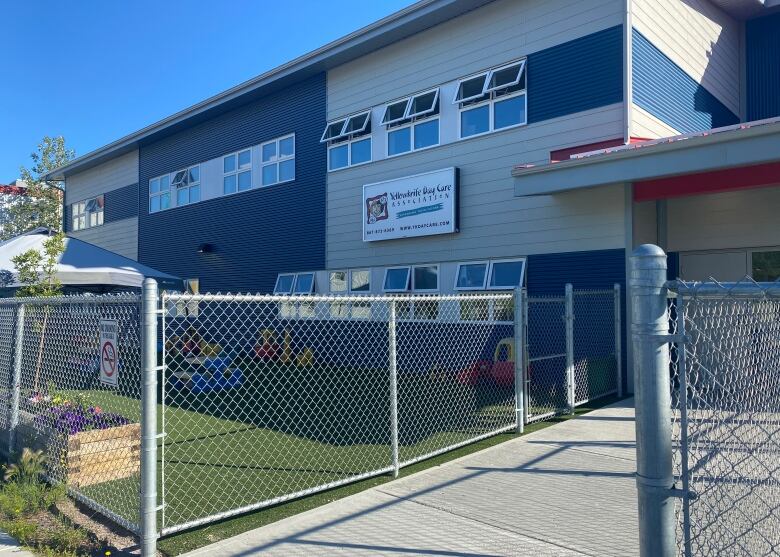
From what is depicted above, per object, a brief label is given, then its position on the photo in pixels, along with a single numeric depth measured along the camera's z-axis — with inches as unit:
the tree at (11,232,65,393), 344.8
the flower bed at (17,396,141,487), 206.3
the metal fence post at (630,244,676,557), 75.5
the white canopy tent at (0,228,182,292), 406.0
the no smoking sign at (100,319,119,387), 180.1
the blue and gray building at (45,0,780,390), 406.6
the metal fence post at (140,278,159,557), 156.6
